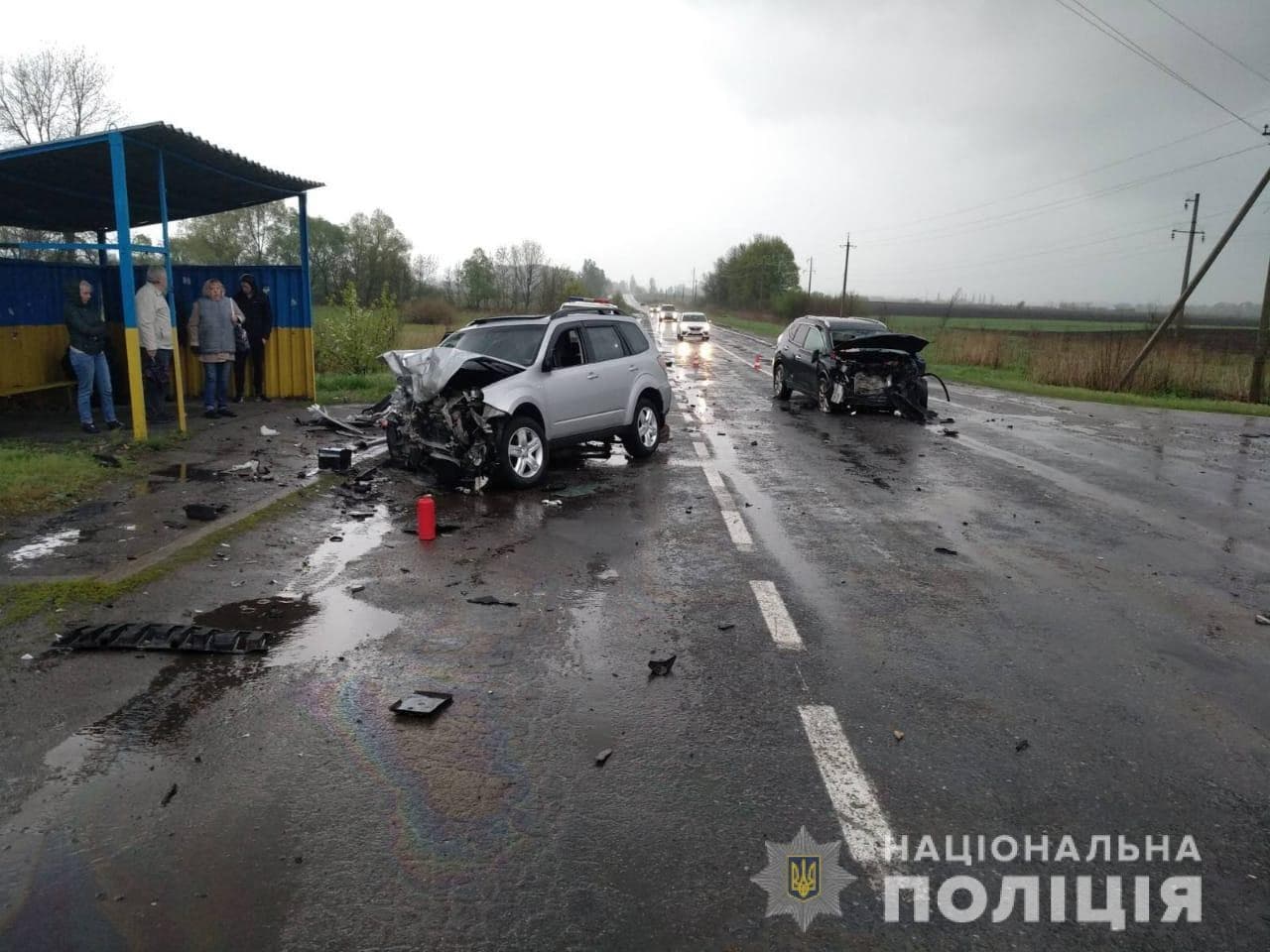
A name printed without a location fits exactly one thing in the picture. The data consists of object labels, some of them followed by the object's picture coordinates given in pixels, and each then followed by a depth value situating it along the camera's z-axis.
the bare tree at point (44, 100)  43.41
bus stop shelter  10.72
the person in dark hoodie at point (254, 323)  14.85
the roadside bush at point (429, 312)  45.22
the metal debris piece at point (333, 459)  10.29
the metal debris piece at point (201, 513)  7.83
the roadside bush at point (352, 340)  21.11
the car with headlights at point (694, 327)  46.38
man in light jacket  11.66
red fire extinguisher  7.71
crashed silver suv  9.49
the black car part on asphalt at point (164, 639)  5.07
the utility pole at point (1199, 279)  20.52
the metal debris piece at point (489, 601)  6.00
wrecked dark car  16.31
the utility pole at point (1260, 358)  21.52
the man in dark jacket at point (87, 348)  11.12
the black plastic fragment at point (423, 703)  4.30
